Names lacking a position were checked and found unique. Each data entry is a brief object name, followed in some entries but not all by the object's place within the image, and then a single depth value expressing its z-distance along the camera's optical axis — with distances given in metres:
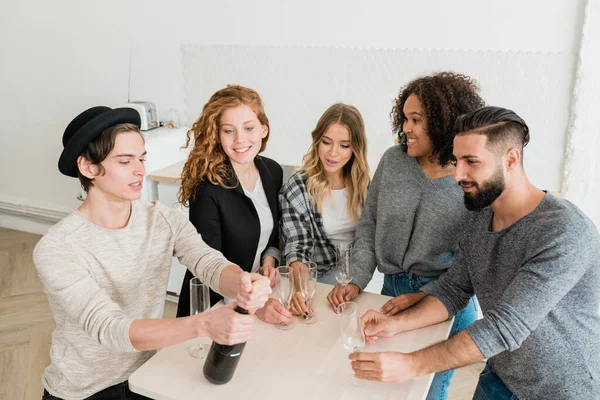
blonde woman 2.26
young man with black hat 1.49
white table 1.48
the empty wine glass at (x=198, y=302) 1.61
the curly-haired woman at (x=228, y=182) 2.18
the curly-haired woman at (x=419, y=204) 2.01
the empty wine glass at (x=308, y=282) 1.82
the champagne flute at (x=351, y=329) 1.59
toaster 3.87
